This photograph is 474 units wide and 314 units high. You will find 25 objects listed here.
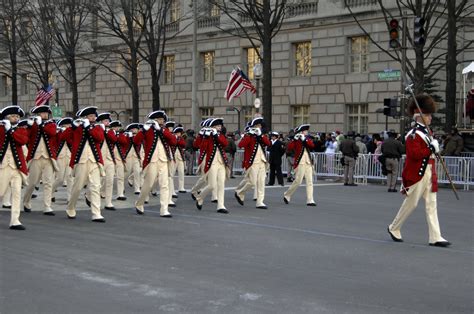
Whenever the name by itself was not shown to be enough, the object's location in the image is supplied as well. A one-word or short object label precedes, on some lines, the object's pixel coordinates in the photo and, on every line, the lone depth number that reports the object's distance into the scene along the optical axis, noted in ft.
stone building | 104.06
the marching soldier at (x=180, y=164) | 61.05
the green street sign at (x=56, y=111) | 118.32
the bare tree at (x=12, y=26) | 122.01
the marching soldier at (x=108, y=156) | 44.25
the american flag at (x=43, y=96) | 108.78
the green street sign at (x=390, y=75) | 65.41
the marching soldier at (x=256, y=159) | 49.88
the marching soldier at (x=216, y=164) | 46.44
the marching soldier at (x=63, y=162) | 51.82
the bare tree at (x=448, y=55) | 76.28
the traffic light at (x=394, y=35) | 62.08
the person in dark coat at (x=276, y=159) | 70.28
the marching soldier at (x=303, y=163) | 51.90
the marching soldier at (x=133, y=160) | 59.06
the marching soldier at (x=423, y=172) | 32.96
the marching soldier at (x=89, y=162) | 40.78
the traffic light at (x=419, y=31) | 63.16
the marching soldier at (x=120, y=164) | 55.61
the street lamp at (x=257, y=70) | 88.16
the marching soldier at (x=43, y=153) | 43.93
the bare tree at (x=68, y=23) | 108.78
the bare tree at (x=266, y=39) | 87.40
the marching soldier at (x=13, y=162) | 36.29
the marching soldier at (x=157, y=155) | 43.24
